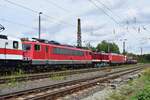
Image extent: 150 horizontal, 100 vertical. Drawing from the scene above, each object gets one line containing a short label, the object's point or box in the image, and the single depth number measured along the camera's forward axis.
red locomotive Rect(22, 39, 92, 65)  34.12
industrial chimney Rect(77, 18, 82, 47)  66.15
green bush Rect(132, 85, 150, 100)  12.60
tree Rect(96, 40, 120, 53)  150.60
